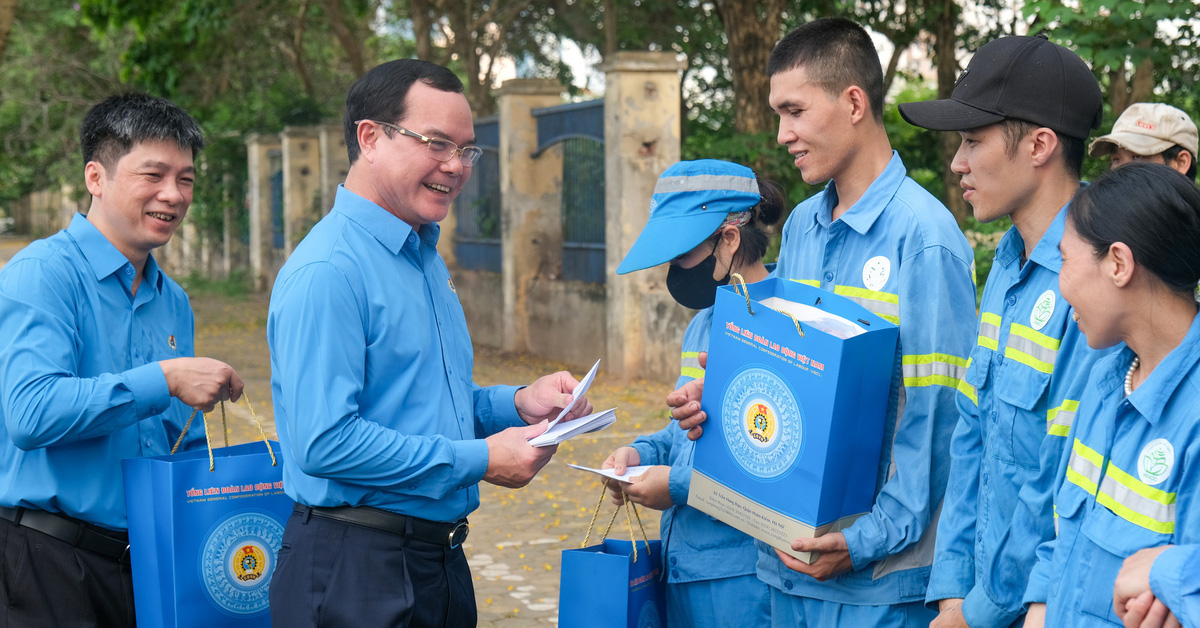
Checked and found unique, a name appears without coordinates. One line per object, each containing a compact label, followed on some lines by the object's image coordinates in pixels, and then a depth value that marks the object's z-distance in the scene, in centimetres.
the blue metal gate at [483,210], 1395
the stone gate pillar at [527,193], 1287
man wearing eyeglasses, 235
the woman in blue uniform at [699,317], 283
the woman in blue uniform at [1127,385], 184
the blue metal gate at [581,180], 1178
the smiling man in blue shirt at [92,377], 264
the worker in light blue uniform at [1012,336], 218
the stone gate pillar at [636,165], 1067
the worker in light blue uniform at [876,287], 244
